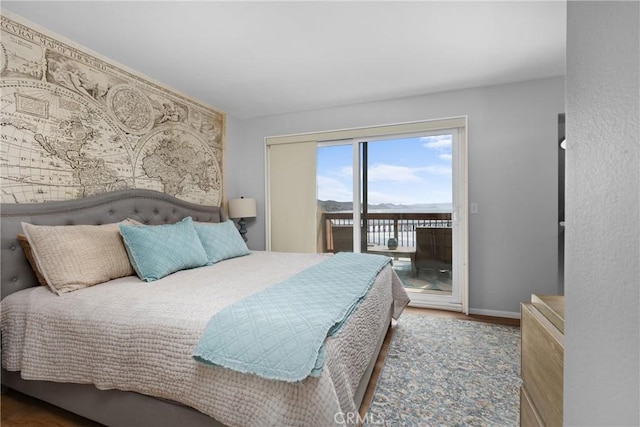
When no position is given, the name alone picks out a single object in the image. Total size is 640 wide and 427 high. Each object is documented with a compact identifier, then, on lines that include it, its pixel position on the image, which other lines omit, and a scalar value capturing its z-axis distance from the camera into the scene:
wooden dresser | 0.77
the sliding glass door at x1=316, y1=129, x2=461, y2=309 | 3.26
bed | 1.01
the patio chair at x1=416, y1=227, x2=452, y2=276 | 3.29
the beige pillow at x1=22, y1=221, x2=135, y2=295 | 1.63
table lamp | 3.63
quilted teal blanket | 0.97
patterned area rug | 1.54
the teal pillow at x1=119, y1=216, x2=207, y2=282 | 1.90
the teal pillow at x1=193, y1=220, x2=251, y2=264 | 2.53
